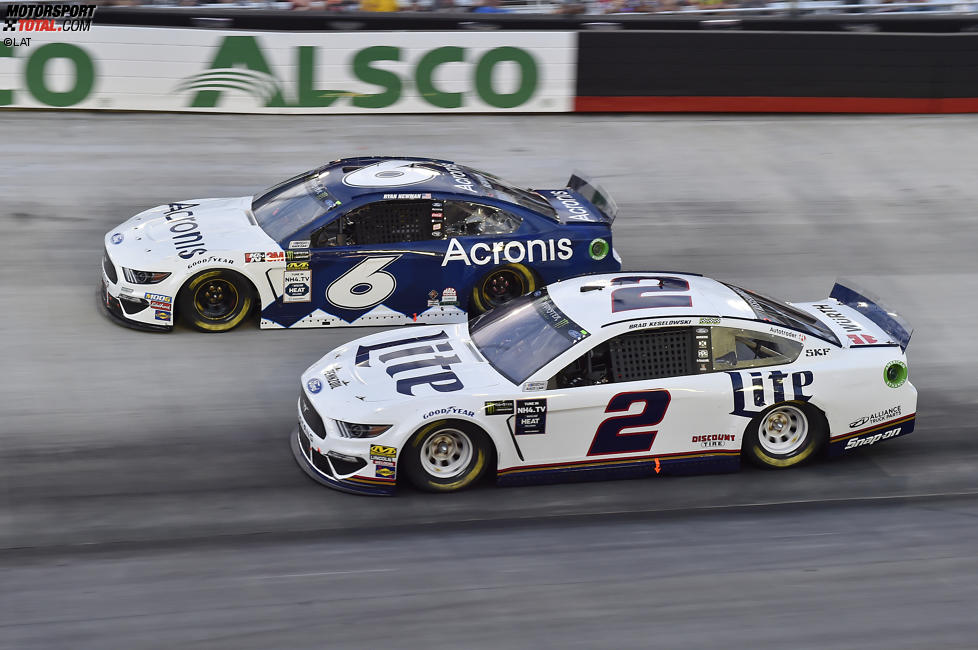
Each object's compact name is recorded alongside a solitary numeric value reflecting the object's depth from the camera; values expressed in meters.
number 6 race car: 20.75
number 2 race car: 15.48
